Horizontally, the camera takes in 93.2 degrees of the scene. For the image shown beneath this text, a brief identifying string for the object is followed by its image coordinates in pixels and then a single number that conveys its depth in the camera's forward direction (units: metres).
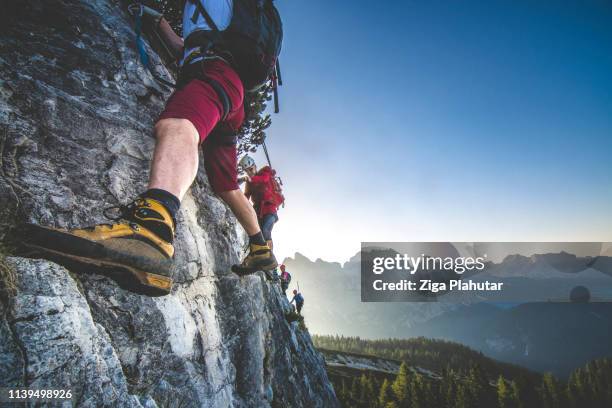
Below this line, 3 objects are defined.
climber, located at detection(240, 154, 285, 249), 7.63
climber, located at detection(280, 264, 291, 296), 17.91
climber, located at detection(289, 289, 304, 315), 23.21
